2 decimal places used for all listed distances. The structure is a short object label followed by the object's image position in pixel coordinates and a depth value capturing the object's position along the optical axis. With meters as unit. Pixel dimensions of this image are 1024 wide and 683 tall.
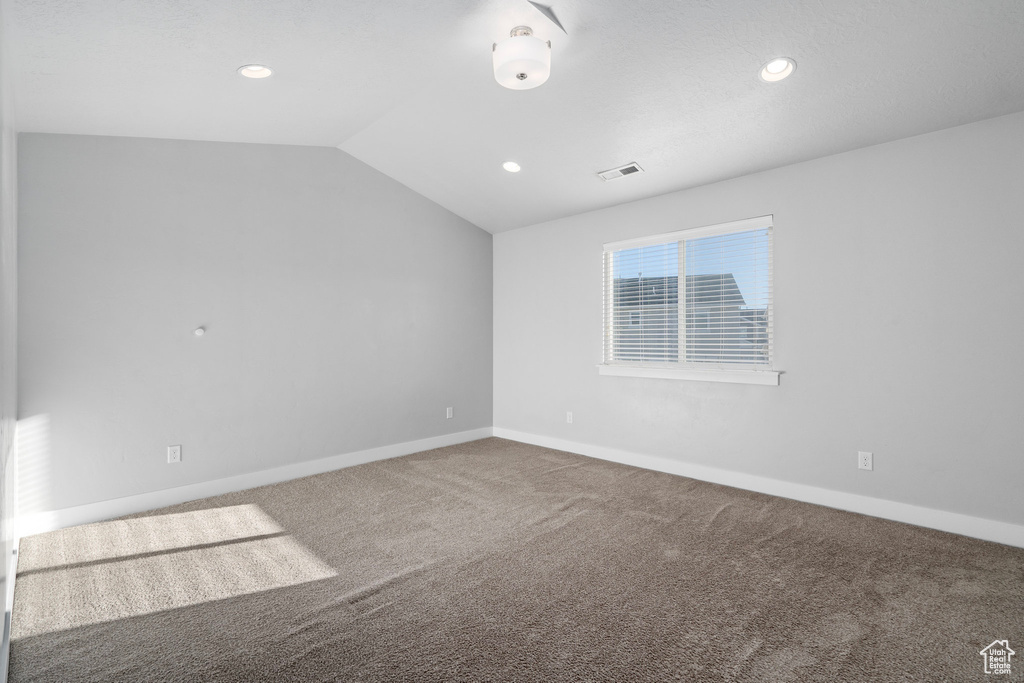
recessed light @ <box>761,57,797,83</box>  2.64
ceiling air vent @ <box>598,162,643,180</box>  3.98
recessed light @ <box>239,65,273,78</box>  2.74
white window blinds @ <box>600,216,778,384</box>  3.87
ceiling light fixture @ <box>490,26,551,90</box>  2.47
